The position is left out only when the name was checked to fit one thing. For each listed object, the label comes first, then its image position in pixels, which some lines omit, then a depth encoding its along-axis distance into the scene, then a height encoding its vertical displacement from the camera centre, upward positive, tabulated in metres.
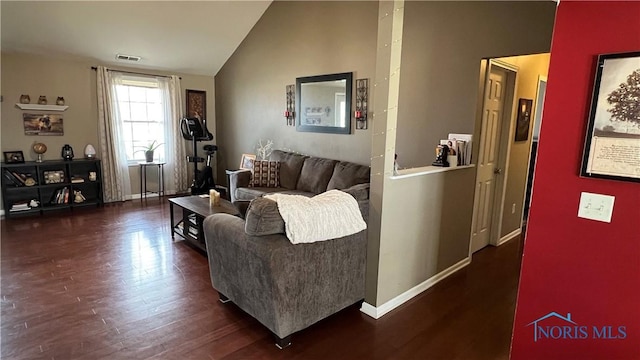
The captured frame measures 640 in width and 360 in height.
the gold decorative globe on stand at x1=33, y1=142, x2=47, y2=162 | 5.17 -0.50
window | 6.02 +0.07
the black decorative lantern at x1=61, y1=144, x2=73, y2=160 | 5.39 -0.57
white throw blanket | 2.08 -0.58
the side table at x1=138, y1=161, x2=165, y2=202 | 6.29 -1.07
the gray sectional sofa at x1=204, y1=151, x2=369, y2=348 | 2.08 -0.95
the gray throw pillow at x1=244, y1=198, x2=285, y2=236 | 2.06 -0.57
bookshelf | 4.95 -1.04
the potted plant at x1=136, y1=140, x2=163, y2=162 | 6.28 -0.56
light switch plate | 1.52 -0.33
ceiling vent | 5.57 +0.97
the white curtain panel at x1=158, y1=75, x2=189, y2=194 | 6.39 -0.41
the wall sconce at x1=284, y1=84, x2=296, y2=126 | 5.39 +0.27
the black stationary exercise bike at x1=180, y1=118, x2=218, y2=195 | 6.48 -0.72
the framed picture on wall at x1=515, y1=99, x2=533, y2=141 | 3.90 +0.10
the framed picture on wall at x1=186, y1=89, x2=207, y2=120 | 6.79 +0.31
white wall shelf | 5.01 +0.12
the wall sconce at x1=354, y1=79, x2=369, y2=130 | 4.33 +0.28
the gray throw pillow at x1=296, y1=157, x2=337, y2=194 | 4.68 -0.70
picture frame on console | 6.00 -0.70
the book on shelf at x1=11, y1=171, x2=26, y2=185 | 4.96 -0.88
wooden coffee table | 3.71 -1.05
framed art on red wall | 1.42 +0.04
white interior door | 3.52 -0.33
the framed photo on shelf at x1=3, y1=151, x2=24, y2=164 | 4.94 -0.60
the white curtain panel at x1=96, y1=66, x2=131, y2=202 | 5.67 -0.36
